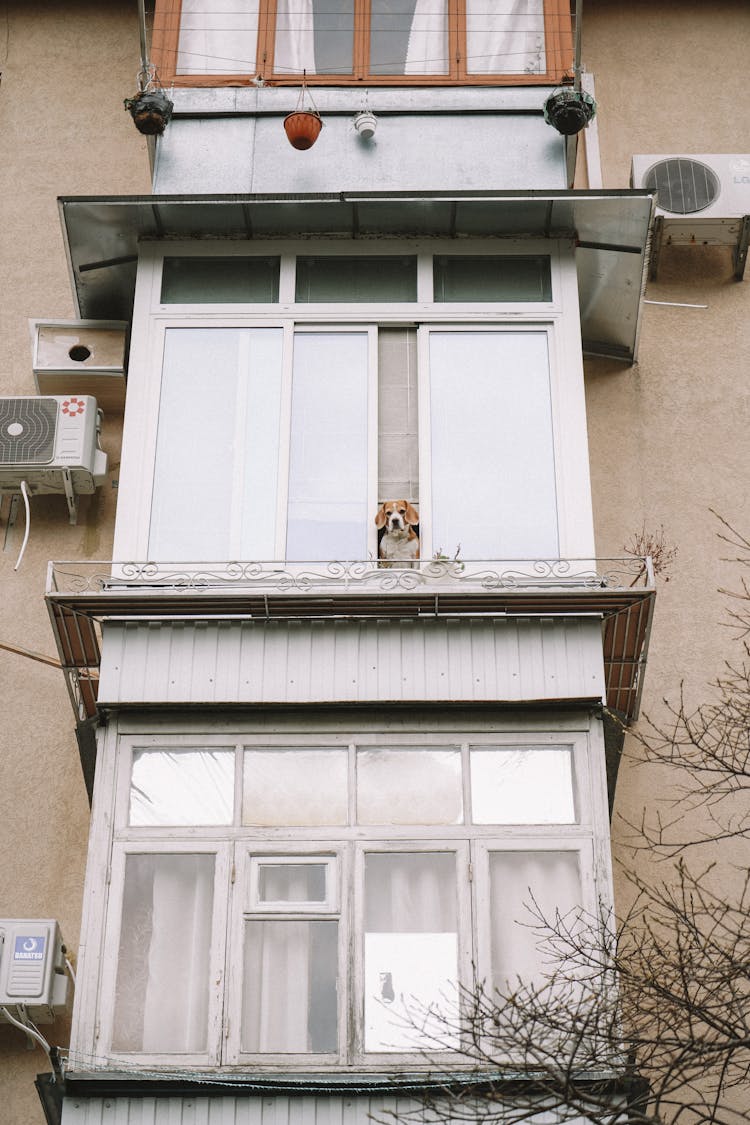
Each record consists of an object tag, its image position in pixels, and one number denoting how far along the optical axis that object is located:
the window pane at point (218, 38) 12.80
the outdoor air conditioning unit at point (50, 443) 12.71
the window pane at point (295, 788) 10.01
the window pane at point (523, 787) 10.02
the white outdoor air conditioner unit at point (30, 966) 10.71
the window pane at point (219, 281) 11.97
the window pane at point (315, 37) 12.82
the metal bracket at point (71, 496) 12.83
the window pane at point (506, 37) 12.77
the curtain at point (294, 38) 12.81
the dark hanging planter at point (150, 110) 12.24
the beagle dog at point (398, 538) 10.74
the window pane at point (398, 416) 11.20
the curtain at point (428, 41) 12.78
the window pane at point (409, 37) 12.79
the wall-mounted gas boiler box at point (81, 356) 13.02
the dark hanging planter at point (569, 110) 12.08
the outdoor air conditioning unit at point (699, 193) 14.09
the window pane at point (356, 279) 11.95
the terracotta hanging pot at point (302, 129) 12.05
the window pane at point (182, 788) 10.05
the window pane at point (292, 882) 9.74
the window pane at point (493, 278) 11.95
